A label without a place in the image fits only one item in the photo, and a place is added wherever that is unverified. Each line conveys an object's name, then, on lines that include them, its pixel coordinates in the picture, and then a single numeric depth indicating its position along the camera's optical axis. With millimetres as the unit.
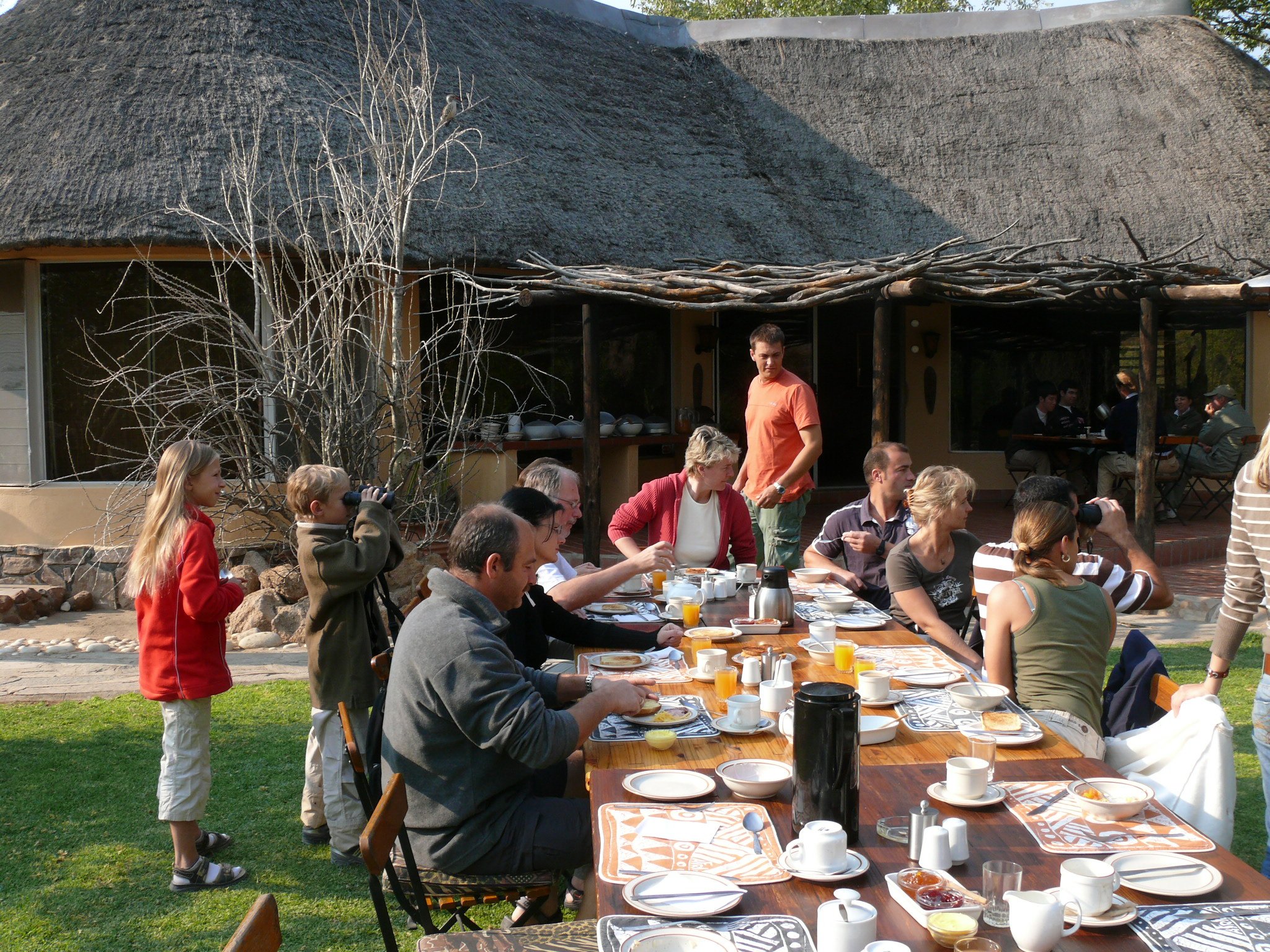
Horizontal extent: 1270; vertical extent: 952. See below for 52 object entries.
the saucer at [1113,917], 1778
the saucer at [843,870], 1947
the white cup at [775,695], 2949
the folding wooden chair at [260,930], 1761
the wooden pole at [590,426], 8031
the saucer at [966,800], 2254
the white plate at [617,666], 3498
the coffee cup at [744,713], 2803
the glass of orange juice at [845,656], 3342
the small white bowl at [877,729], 2705
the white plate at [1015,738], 2658
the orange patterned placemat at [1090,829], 2084
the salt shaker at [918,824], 2033
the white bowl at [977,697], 2912
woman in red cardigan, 5262
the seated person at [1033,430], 11008
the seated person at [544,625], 3604
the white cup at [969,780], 2266
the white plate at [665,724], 2875
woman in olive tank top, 3252
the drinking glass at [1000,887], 1802
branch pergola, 7148
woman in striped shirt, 2889
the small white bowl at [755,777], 2348
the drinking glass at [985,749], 2363
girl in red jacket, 3613
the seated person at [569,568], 4121
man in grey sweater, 2564
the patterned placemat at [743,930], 1766
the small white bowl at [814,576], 4852
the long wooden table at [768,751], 2619
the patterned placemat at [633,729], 2830
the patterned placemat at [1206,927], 1734
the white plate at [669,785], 2367
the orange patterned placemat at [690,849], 2023
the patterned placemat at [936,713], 2861
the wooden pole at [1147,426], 7652
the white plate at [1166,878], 1896
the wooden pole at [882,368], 7548
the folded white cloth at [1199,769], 2787
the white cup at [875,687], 2996
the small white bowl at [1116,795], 2199
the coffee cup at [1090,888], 1802
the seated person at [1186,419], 11211
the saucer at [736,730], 2781
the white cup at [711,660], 3314
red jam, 1849
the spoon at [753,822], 2207
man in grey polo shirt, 4926
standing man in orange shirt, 6125
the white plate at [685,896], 1867
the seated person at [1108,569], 3648
